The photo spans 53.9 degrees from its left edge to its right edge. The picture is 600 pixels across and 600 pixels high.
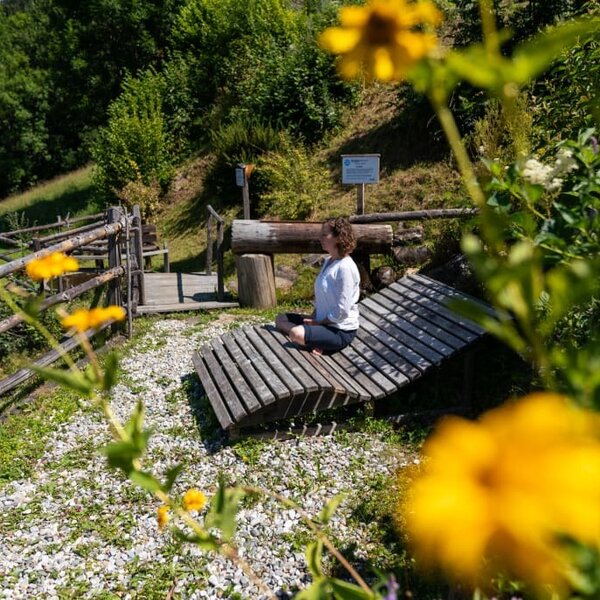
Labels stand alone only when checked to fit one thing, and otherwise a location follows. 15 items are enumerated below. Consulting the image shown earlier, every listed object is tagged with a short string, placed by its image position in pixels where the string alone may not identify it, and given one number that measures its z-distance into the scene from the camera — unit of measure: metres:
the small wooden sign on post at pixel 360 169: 7.60
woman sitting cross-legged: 4.71
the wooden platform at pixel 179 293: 7.76
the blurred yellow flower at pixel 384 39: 0.55
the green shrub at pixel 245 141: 12.84
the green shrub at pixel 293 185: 10.86
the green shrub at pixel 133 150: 15.07
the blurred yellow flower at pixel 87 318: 0.86
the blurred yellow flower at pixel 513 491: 0.34
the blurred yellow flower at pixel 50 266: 0.99
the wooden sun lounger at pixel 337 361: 4.04
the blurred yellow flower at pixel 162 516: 1.31
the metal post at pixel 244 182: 10.44
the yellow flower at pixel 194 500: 1.28
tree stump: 7.63
